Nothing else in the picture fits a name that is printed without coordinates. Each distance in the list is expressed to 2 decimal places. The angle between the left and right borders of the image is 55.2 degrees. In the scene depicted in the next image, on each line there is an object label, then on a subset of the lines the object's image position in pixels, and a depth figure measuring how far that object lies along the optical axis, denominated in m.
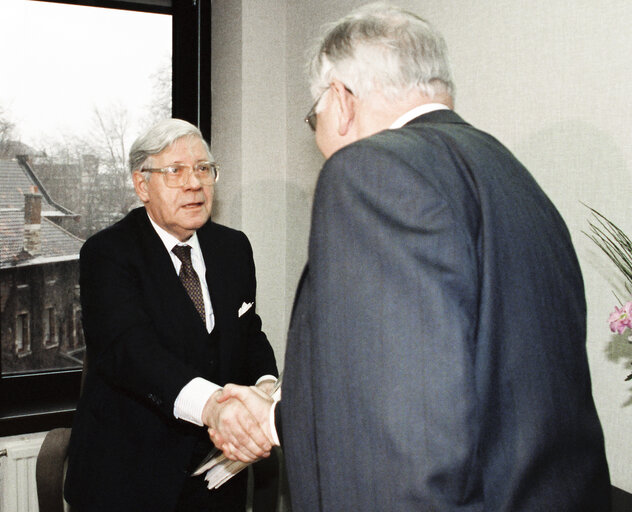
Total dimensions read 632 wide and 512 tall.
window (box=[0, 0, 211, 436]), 2.60
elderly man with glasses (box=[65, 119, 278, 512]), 1.65
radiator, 2.35
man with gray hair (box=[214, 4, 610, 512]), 0.73
